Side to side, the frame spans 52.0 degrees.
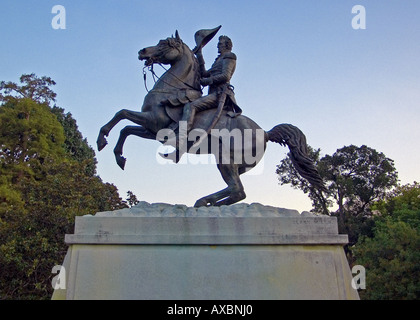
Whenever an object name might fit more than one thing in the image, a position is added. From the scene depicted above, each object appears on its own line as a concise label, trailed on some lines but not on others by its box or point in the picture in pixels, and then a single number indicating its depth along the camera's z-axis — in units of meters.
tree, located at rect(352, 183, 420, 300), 17.88
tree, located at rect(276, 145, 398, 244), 32.59
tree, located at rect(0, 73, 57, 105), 25.70
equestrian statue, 6.82
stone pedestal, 5.05
